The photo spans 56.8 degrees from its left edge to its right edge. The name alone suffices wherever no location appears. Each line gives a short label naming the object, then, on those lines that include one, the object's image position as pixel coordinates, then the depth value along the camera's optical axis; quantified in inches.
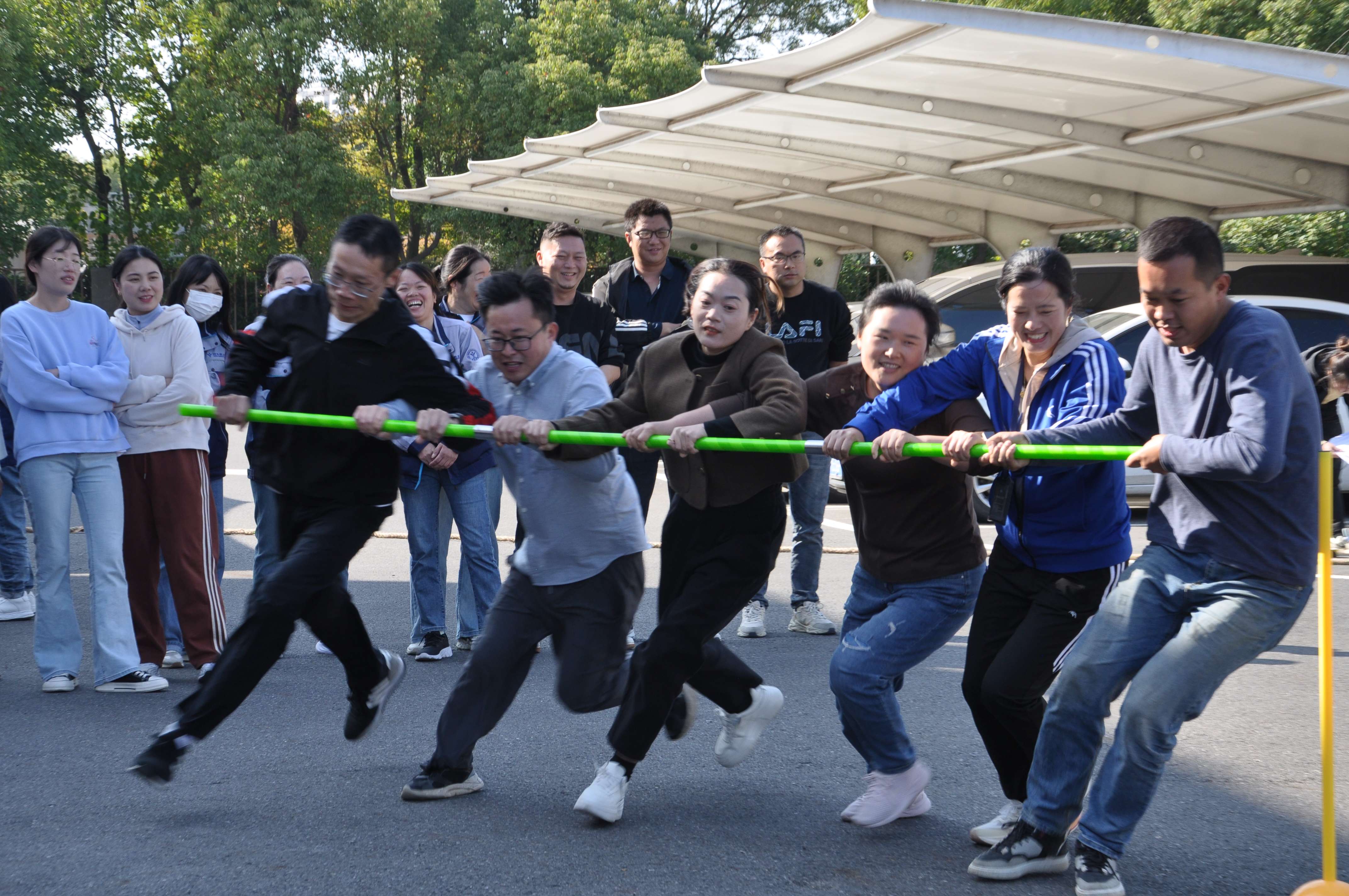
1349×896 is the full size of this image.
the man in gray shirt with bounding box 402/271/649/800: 153.6
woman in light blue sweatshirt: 206.2
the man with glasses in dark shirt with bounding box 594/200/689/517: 253.1
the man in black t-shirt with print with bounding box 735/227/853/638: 254.7
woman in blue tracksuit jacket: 138.6
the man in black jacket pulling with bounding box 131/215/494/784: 157.1
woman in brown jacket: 151.4
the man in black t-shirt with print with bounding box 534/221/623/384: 240.8
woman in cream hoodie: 218.2
